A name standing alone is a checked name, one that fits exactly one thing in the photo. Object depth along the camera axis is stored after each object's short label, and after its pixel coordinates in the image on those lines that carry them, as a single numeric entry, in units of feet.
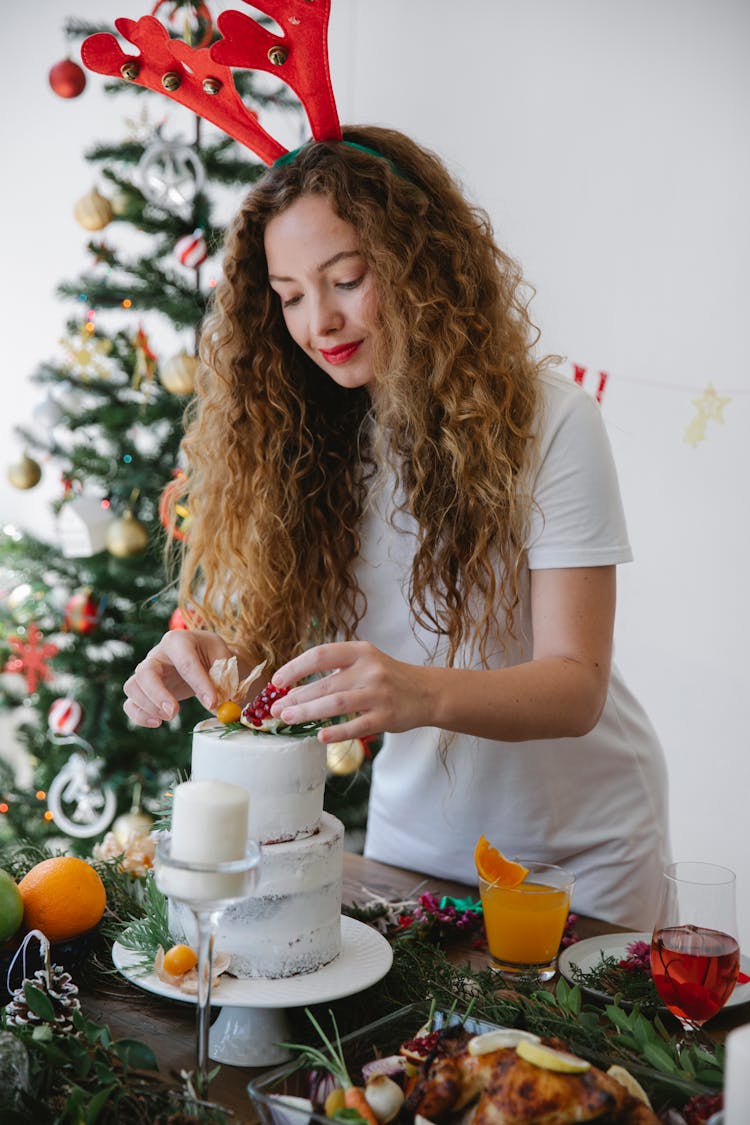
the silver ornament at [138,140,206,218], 8.64
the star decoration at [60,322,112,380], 9.29
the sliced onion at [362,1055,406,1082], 3.01
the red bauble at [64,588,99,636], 9.30
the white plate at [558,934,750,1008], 3.92
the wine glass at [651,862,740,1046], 3.50
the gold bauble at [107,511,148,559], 8.92
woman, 5.00
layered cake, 3.62
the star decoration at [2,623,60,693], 9.68
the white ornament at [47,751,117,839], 9.45
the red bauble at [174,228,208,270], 8.91
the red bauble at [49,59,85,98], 8.59
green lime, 3.67
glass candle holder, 2.75
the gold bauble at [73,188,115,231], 8.90
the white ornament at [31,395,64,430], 9.11
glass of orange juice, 4.00
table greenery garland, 2.91
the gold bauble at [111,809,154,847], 9.18
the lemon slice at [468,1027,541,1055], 2.86
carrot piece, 2.78
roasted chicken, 2.63
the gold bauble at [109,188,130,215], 9.11
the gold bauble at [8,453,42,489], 9.20
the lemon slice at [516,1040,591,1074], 2.69
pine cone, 3.26
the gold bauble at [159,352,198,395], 8.78
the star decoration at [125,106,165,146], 8.99
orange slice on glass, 4.10
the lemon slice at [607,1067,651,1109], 2.82
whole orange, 3.82
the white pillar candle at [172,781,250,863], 2.80
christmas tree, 9.04
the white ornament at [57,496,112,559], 8.96
